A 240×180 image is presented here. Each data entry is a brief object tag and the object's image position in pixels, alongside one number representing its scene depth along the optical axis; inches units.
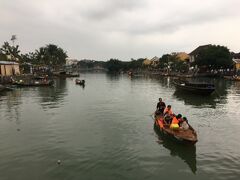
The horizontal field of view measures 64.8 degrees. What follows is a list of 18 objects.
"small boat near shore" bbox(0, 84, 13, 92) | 1448.3
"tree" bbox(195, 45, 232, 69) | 2796.3
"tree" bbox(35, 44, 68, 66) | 3637.9
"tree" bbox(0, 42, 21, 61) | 2592.5
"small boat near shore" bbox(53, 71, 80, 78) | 3272.8
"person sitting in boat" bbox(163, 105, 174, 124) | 574.5
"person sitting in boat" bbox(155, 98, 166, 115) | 681.4
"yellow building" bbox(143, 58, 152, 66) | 5153.6
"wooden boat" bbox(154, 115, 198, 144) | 464.7
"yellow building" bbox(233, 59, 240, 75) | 2894.8
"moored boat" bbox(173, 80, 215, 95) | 1238.8
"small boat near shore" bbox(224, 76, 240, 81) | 2220.5
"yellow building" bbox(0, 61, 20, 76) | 2152.4
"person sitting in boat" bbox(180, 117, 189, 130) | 506.1
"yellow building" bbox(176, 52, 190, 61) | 3893.6
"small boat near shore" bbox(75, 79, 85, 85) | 2004.3
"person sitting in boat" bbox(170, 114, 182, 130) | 509.7
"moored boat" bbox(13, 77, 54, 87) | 1737.9
